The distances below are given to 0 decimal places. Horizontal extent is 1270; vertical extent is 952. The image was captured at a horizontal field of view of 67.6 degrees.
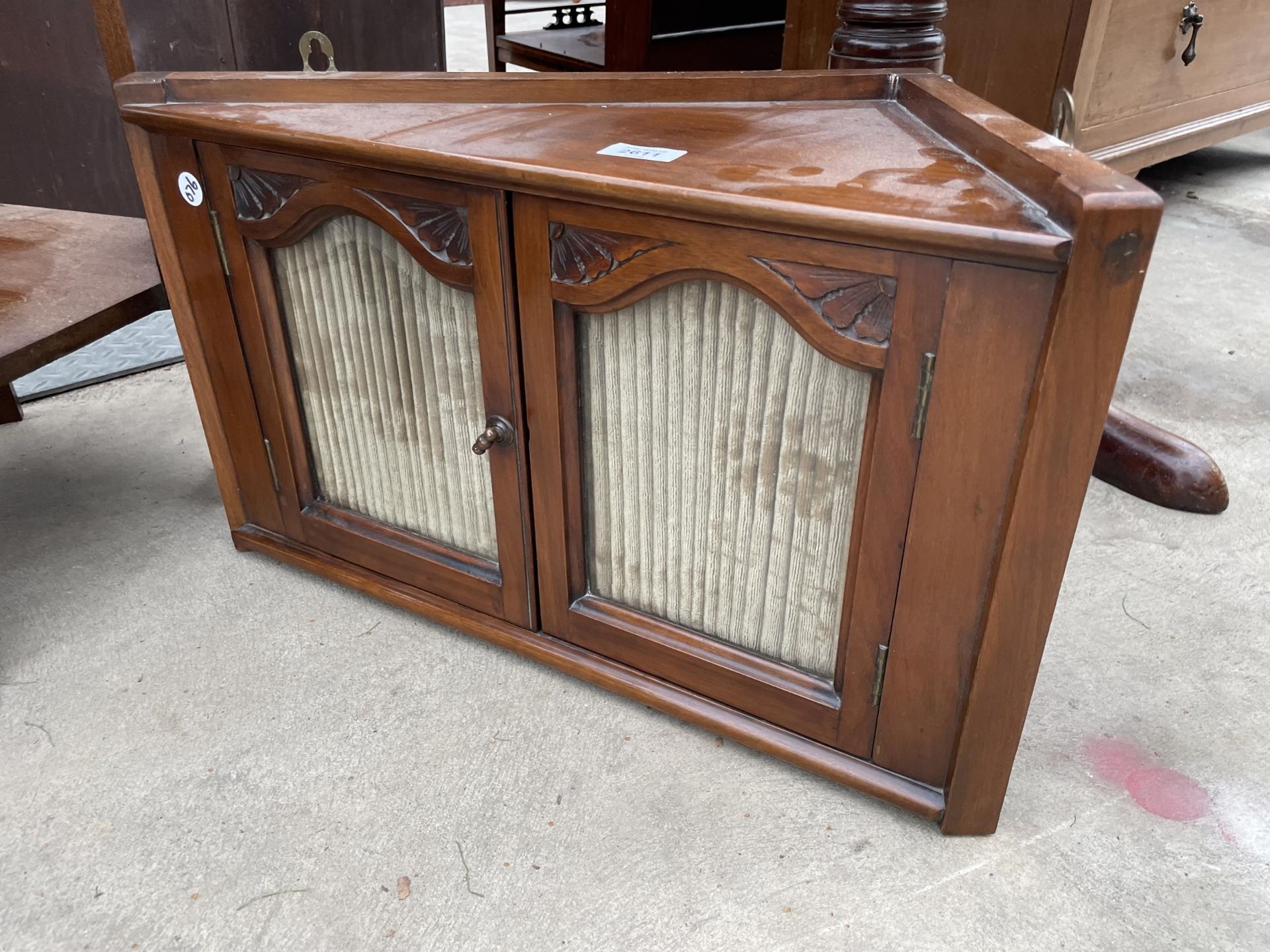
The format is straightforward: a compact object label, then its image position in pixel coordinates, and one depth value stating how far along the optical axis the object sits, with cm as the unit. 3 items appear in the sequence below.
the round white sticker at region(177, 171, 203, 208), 142
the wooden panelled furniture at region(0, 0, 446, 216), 190
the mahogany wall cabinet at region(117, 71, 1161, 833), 95
